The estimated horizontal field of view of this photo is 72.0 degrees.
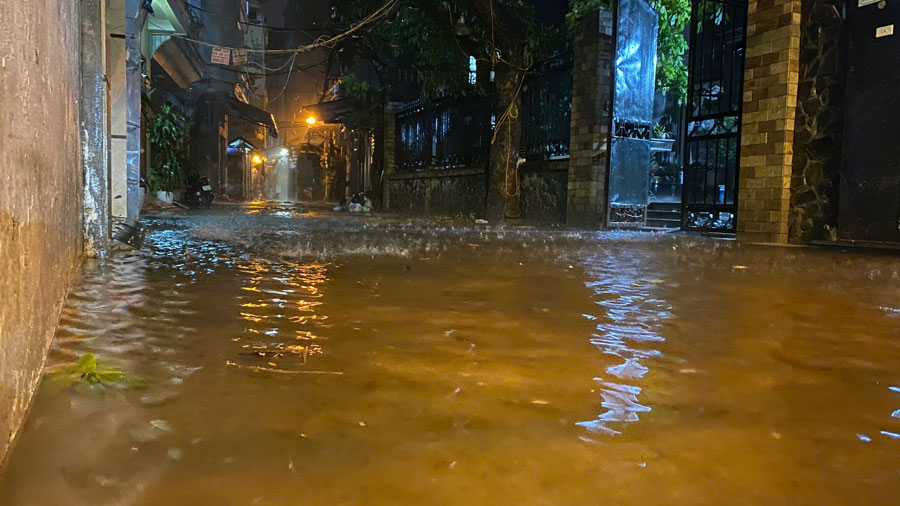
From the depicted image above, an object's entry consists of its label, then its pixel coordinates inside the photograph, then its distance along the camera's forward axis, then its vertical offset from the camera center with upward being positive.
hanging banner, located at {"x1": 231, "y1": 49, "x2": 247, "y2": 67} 16.67 +4.07
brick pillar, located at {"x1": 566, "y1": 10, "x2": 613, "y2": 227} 10.51 +1.70
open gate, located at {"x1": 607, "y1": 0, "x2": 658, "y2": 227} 10.30 +1.72
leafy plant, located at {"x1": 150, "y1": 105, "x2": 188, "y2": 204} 14.50 +1.18
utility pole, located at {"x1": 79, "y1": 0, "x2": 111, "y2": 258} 4.54 +0.62
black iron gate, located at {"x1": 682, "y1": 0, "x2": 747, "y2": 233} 9.17 +1.14
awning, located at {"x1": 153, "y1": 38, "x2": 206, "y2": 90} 16.95 +4.21
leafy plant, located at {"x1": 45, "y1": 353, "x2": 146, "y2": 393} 1.87 -0.56
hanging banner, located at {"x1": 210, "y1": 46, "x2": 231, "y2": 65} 16.30 +3.88
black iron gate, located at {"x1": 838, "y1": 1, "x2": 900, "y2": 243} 6.67 +1.01
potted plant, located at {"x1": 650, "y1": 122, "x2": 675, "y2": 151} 13.19 +1.52
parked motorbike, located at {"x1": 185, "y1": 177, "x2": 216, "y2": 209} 17.53 +0.26
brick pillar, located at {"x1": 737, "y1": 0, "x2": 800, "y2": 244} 7.54 +1.22
